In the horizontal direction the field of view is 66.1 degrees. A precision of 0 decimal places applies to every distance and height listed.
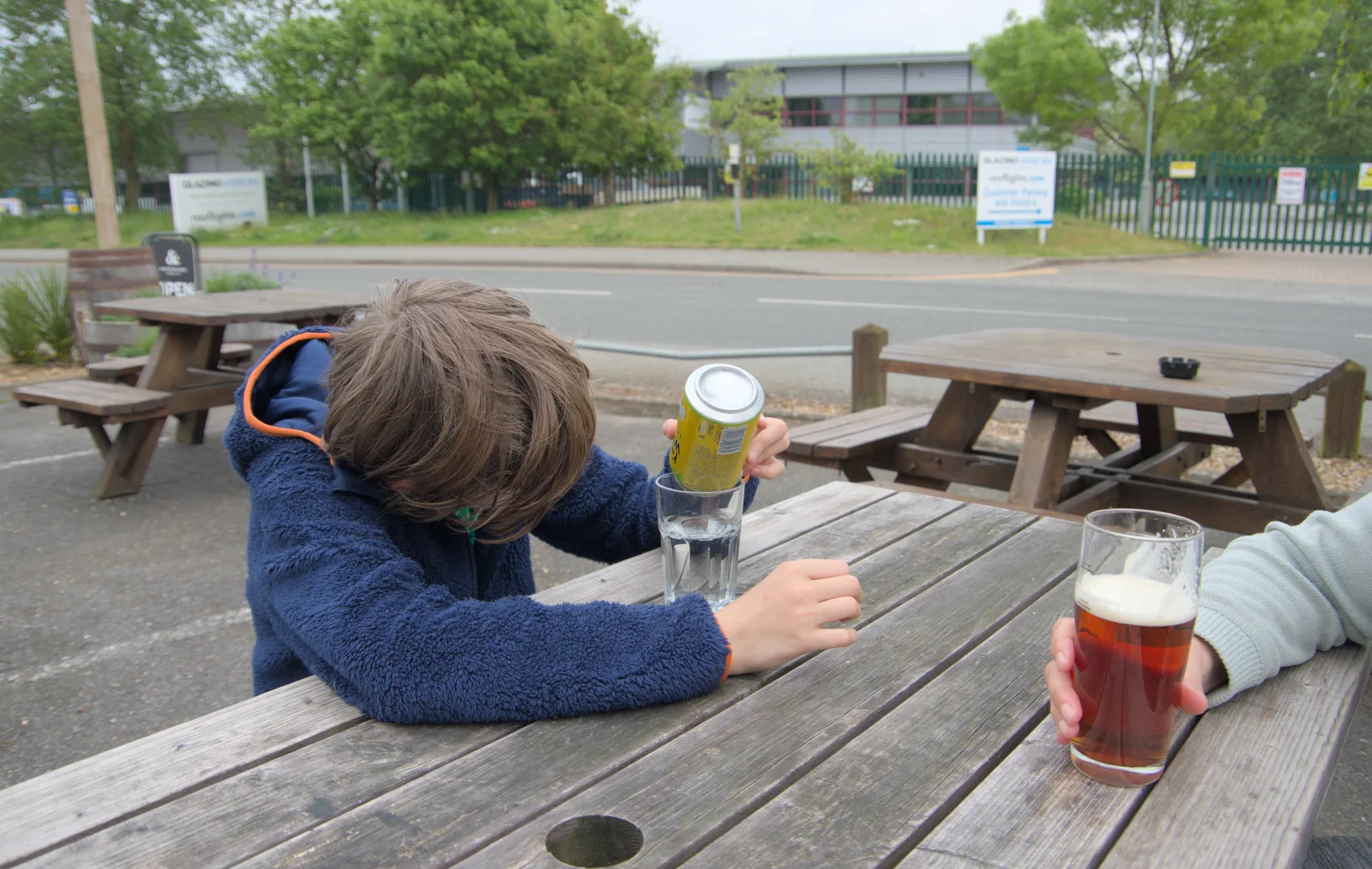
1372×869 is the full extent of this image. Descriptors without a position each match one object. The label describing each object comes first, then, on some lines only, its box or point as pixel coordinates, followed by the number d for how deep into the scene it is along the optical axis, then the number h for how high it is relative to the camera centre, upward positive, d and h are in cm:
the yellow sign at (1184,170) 2062 +71
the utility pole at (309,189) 3075 +78
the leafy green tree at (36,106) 3014 +324
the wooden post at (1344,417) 527 -104
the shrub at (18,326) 837 -84
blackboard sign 842 -36
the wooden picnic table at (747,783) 101 -60
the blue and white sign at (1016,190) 1844 +33
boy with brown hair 127 -42
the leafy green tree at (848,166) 2328 +94
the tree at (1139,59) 2225 +326
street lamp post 2020 +19
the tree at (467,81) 2694 +341
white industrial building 4234 +436
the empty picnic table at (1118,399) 342 -75
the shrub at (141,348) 704 -86
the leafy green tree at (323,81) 2880 +366
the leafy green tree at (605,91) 2775 +319
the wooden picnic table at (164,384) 505 -83
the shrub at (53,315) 852 -77
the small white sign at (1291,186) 1938 +35
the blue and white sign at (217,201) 2500 +38
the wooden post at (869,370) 565 -85
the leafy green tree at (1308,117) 3017 +264
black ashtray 346 -52
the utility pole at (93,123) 846 +77
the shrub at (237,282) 752 -47
